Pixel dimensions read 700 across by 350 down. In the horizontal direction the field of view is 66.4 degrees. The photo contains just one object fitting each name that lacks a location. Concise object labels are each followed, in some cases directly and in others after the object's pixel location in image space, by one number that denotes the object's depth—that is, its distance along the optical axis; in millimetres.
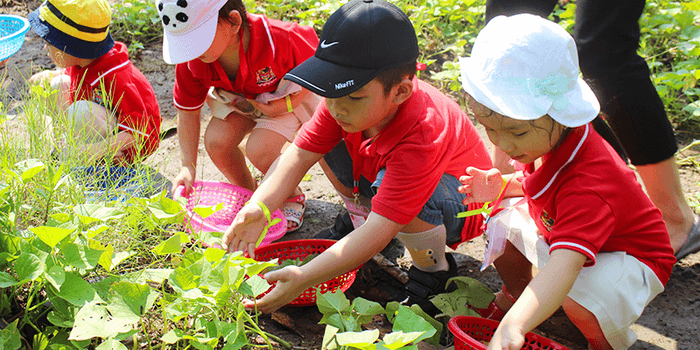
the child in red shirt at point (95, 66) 2201
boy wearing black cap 1379
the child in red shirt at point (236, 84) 1830
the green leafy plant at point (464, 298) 1494
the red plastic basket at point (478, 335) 1242
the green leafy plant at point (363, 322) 1115
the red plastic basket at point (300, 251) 1690
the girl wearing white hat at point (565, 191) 1186
